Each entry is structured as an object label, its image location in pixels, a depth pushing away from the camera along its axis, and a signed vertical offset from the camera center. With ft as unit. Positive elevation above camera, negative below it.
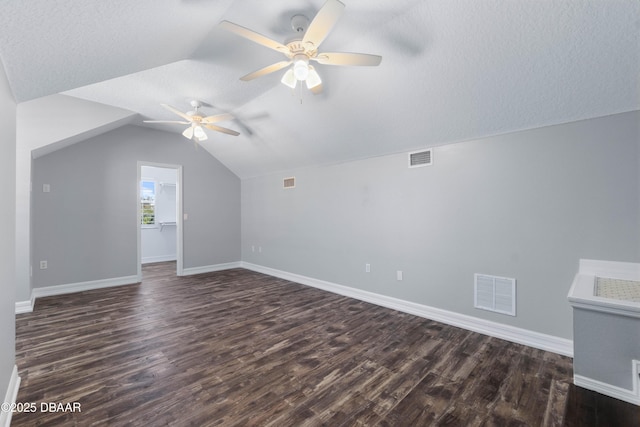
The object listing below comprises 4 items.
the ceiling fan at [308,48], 5.47 +3.98
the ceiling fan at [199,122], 11.22 +4.06
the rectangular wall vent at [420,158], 10.85 +2.36
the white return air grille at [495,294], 8.97 -2.74
